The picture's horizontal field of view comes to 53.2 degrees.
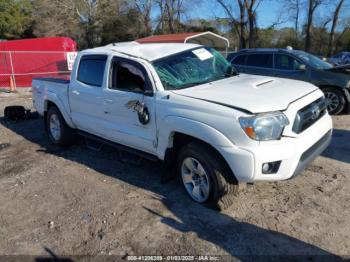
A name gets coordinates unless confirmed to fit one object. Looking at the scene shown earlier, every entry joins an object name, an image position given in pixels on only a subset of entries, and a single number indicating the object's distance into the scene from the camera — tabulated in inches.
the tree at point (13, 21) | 1865.2
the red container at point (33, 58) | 631.8
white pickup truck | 138.7
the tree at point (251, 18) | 1291.0
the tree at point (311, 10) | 1518.3
